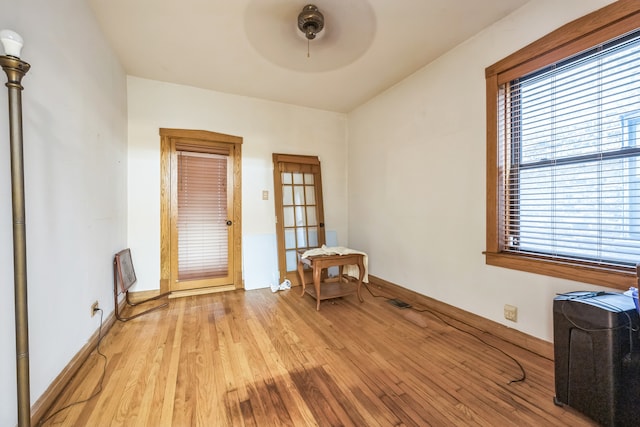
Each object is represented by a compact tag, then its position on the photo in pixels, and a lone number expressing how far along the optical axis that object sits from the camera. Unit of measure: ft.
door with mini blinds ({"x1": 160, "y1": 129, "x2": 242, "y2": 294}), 10.75
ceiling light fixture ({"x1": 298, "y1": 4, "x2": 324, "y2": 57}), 6.47
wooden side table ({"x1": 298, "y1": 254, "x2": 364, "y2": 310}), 9.44
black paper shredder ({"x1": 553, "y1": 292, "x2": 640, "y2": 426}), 4.09
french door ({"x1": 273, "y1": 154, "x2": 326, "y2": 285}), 12.54
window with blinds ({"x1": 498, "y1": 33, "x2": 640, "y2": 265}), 5.23
